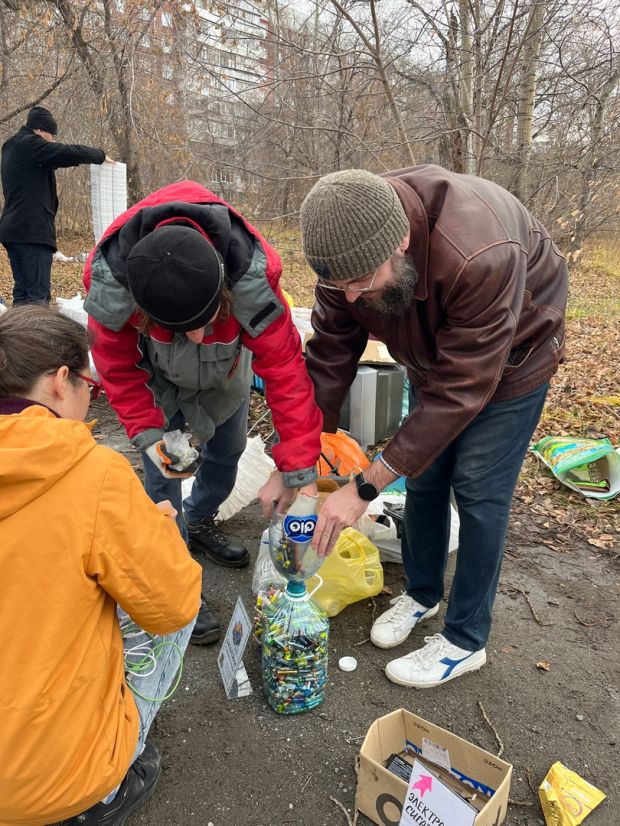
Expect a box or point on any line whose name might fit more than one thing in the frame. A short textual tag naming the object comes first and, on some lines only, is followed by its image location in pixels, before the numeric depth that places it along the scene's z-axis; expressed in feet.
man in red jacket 5.06
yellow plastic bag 8.18
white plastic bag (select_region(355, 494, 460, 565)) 9.43
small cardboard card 6.68
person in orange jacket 3.83
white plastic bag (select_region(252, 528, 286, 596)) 8.09
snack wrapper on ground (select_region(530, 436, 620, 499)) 12.21
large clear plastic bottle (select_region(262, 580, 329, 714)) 6.44
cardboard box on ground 5.32
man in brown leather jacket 5.06
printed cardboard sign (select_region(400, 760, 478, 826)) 4.71
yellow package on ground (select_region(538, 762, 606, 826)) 5.60
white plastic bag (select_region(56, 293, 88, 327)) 16.05
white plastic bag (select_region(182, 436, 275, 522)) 10.66
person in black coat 18.24
